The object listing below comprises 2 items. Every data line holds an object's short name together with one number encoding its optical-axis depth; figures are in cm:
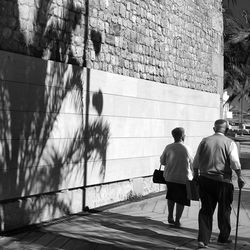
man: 682
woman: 827
